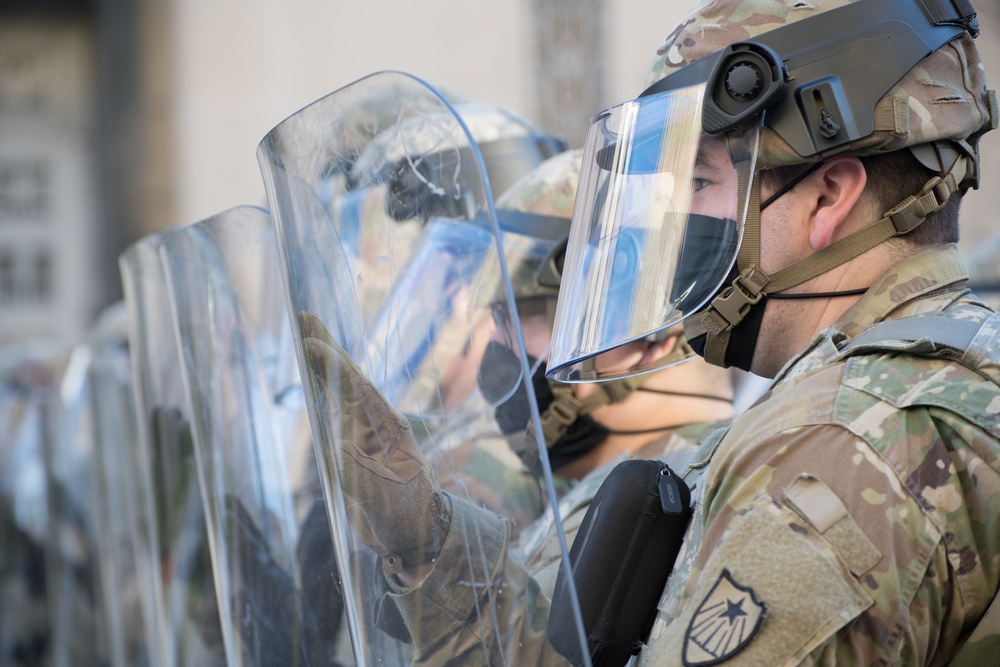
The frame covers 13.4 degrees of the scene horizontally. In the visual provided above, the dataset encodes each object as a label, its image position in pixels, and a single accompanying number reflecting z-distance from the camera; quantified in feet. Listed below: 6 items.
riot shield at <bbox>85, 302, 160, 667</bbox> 17.97
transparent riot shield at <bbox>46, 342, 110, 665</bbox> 19.28
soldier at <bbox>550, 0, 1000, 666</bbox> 9.19
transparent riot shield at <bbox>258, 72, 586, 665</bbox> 9.52
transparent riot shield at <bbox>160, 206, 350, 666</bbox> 10.70
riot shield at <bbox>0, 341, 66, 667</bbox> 19.61
